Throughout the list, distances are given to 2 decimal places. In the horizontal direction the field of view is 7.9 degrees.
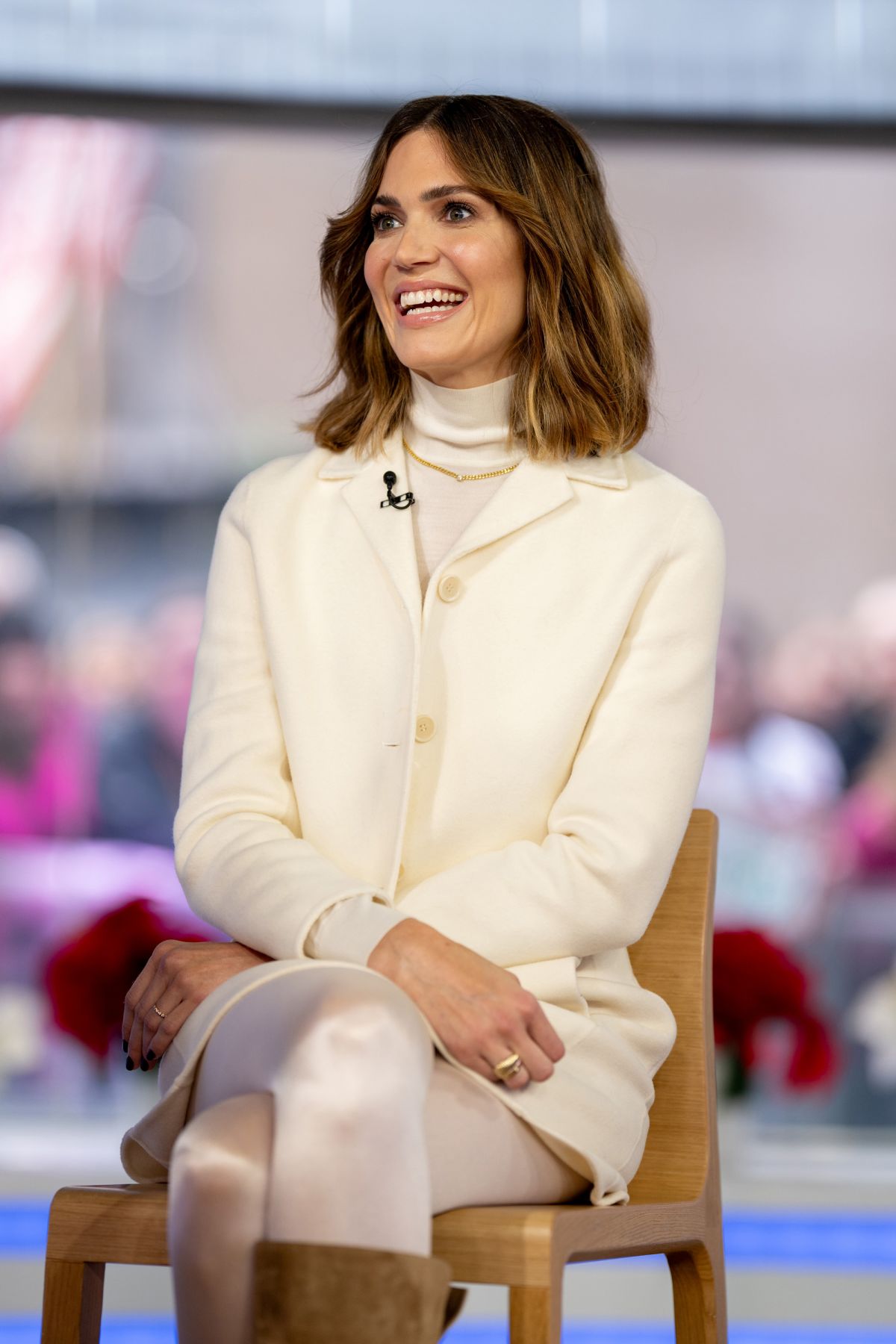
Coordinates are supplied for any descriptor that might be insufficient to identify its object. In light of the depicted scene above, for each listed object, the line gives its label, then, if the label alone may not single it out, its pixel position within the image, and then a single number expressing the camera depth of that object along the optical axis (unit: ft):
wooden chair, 16.20
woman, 16.47
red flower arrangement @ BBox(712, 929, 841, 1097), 20.32
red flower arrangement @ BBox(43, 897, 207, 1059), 20.25
